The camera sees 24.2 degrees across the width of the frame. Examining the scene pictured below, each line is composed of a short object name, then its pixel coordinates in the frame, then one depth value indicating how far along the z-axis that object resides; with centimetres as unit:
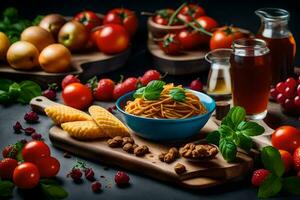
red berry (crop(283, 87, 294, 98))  282
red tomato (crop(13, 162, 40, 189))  229
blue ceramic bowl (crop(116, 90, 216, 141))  254
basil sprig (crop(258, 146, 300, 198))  223
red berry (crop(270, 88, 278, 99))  292
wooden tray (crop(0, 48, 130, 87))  332
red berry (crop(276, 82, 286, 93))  286
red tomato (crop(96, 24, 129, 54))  357
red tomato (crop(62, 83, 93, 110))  302
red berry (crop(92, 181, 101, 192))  232
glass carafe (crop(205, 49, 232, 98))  298
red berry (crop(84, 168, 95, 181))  240
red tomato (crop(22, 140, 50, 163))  240
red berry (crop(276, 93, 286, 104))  284
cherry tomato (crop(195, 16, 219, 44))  364
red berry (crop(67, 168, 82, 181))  239
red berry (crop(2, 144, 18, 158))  246
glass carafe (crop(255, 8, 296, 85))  297
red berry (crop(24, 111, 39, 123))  292
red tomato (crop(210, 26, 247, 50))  343
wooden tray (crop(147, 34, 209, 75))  340
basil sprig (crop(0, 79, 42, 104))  315
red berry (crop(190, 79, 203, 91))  309
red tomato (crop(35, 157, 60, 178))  238
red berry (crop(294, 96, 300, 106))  278
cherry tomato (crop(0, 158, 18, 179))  236
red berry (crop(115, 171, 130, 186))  235
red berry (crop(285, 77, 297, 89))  284
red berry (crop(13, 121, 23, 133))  283
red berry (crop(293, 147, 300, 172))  234
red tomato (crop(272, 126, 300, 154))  244
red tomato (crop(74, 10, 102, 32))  387
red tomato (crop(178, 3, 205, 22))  375
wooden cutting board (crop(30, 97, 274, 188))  233
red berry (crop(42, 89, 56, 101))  314
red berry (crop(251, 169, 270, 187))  229
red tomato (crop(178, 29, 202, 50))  356
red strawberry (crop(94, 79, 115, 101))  312
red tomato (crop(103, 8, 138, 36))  390
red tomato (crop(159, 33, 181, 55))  348
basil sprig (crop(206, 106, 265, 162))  236
